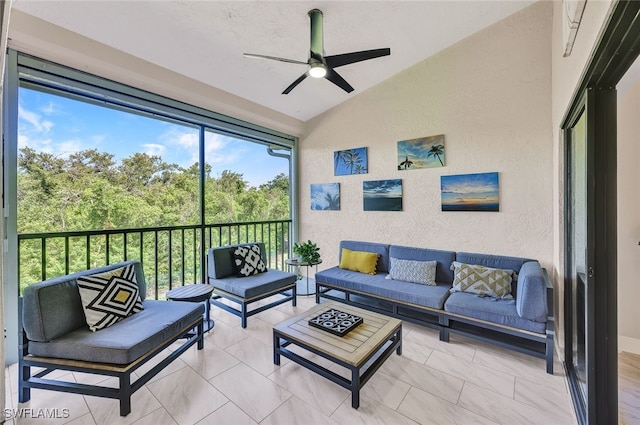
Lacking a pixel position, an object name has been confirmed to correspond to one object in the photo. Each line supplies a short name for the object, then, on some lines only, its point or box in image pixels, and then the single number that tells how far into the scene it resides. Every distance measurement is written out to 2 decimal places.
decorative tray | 2.12
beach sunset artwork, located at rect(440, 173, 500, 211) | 3.09
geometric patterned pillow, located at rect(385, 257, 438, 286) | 3.18
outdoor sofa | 2.24
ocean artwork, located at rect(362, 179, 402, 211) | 3.81
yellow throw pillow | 3.69
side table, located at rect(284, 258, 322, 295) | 3.98
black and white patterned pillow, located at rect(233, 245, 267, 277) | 3.46
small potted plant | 3.99
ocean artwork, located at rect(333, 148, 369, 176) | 4.14
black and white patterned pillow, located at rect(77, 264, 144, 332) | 2.03
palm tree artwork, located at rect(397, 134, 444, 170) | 3.44
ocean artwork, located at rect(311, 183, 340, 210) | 4.47
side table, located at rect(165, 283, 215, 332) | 2.68
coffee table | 1.83
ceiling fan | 2.31
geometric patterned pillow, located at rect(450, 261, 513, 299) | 2.70
